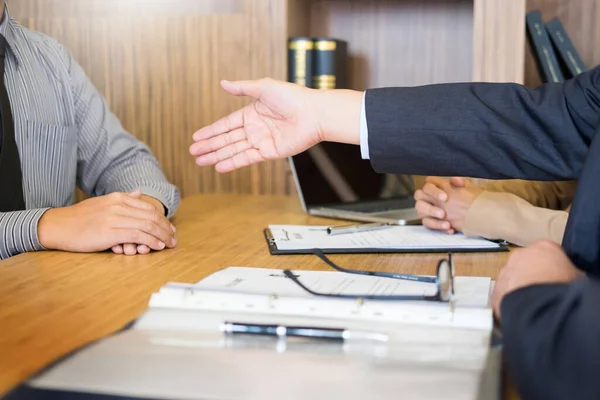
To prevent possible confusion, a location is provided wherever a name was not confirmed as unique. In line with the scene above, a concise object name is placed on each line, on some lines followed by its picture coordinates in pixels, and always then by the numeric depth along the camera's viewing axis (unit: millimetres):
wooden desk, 712
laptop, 1631
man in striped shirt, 1208
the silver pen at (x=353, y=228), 1308
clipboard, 1152
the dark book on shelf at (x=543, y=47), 1857
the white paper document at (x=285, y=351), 554
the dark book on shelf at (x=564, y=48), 1859
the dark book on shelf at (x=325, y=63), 1927
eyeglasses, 778
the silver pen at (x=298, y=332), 673
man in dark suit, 857
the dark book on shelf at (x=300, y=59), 1908
